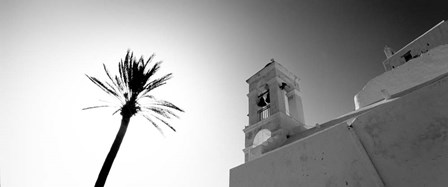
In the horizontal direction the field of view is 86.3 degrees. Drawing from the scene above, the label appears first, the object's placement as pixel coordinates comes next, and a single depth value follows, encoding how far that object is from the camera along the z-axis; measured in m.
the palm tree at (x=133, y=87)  8.63
